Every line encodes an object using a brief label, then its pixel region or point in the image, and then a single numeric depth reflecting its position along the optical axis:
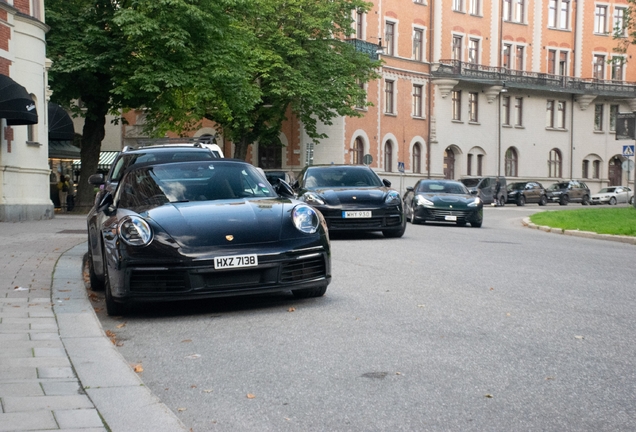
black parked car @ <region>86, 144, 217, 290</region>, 9.45
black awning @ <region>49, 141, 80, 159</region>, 40.38
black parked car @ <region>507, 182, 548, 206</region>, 58.72
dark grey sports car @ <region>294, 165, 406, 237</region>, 16.94
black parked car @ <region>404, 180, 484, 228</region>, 24.36
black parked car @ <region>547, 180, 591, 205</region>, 61.75
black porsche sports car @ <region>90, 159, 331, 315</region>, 7.61
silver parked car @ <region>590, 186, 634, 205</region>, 62.72
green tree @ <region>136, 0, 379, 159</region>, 47.06
